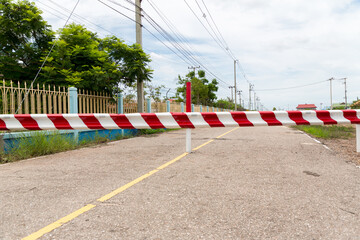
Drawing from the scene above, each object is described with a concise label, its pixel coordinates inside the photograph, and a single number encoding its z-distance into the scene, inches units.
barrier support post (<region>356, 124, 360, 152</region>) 283.0
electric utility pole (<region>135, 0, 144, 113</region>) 581.9
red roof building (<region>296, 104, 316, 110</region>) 6368.1
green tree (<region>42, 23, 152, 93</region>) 447.5
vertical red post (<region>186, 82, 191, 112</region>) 310.8
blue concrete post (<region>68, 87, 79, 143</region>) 390.9
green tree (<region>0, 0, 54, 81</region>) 416.8
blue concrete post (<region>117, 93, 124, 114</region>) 527.1
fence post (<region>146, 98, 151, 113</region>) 685.4
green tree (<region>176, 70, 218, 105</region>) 2431.1
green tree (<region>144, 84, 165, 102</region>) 1497.3
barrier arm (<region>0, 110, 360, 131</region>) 266.5
